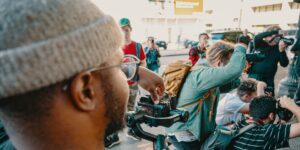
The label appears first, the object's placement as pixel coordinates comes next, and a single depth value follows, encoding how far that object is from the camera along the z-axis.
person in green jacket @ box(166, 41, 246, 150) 2.26
